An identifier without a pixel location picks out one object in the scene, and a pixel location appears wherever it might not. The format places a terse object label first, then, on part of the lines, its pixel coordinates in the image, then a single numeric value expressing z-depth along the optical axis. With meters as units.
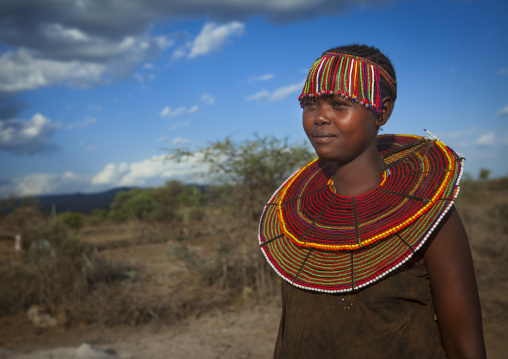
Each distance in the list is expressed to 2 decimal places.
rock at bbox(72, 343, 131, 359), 4.91
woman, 1.19
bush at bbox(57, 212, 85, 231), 20.77
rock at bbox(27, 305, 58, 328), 6.93
